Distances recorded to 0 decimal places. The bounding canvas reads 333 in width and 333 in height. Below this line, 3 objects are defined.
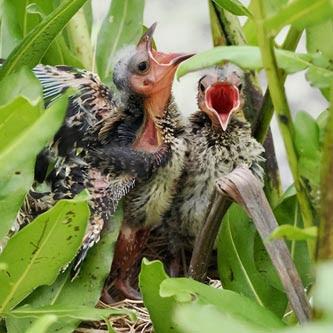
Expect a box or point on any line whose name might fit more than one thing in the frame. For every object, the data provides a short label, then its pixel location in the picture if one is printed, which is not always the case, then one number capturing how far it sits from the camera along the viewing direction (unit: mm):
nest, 2827
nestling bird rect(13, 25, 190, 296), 2824
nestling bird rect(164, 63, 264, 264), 2875
